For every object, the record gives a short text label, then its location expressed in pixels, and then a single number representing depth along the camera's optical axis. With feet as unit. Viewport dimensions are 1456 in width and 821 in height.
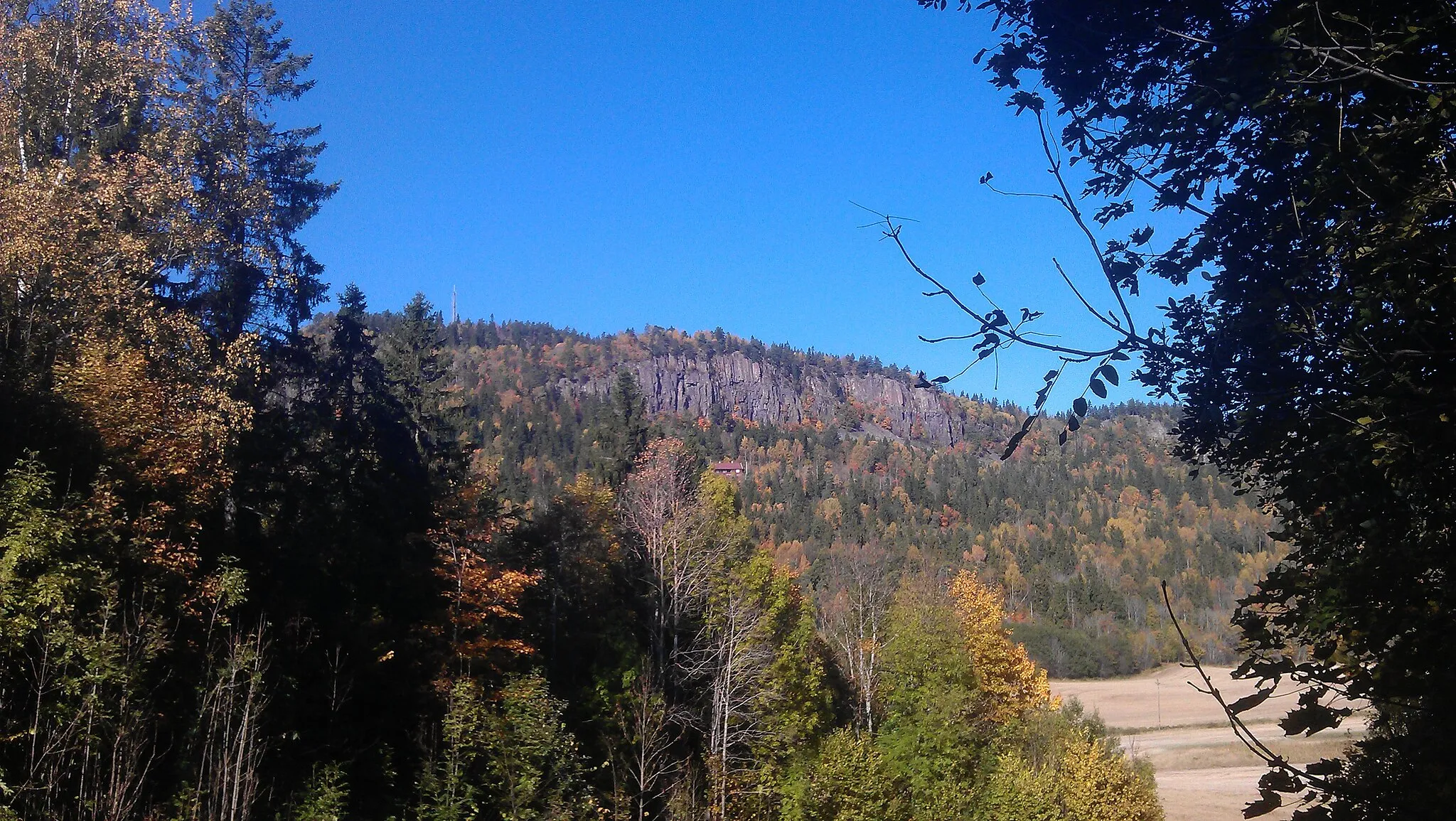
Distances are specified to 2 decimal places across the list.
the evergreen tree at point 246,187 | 66.03
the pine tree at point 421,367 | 110.22
